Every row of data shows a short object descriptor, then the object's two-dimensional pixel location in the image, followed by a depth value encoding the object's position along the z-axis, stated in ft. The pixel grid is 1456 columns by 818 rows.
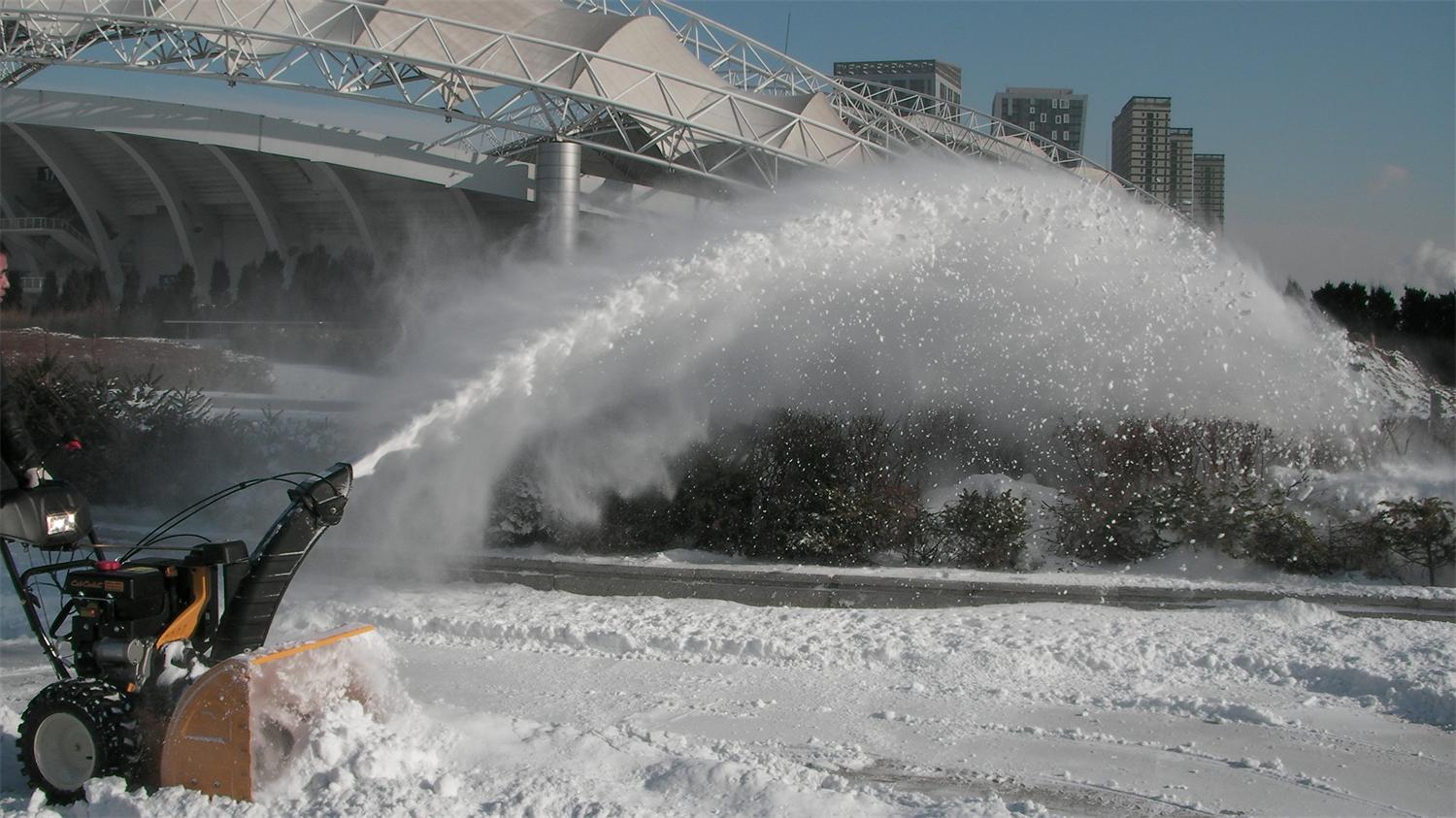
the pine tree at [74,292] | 111.51
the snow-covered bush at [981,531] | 26.50
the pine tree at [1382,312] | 72.90
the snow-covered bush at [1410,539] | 25.48
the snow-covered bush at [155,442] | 36.40
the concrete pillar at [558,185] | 105.29
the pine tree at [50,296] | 106.72
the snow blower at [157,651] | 12.94
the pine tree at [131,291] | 112.78
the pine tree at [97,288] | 116.43
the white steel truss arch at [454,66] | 91.35
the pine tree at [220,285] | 126.55
